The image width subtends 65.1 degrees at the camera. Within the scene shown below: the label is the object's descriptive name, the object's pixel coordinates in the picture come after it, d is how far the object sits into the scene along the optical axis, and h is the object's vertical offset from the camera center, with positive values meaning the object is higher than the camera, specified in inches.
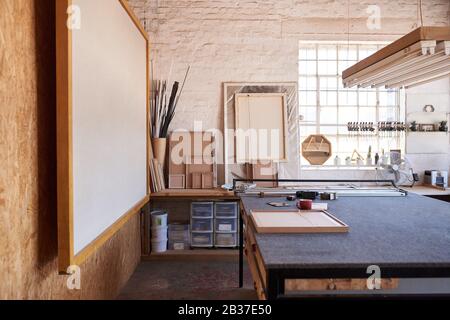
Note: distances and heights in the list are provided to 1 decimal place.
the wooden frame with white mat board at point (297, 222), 73.3 -15.4
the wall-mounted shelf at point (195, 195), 165.0 -19.3
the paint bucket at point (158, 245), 169.6 -44.0
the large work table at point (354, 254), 54.7 -17.0
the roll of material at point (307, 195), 114.6 -13.8
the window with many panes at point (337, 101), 199.8 +29.4
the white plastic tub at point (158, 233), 169.3 -37.9
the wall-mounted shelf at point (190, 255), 169.0 -48.8
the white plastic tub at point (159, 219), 167.9 -31.4
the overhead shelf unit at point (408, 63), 68.9 +21.0
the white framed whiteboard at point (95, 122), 70.4 +8.3
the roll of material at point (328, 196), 114.3 -14.1
